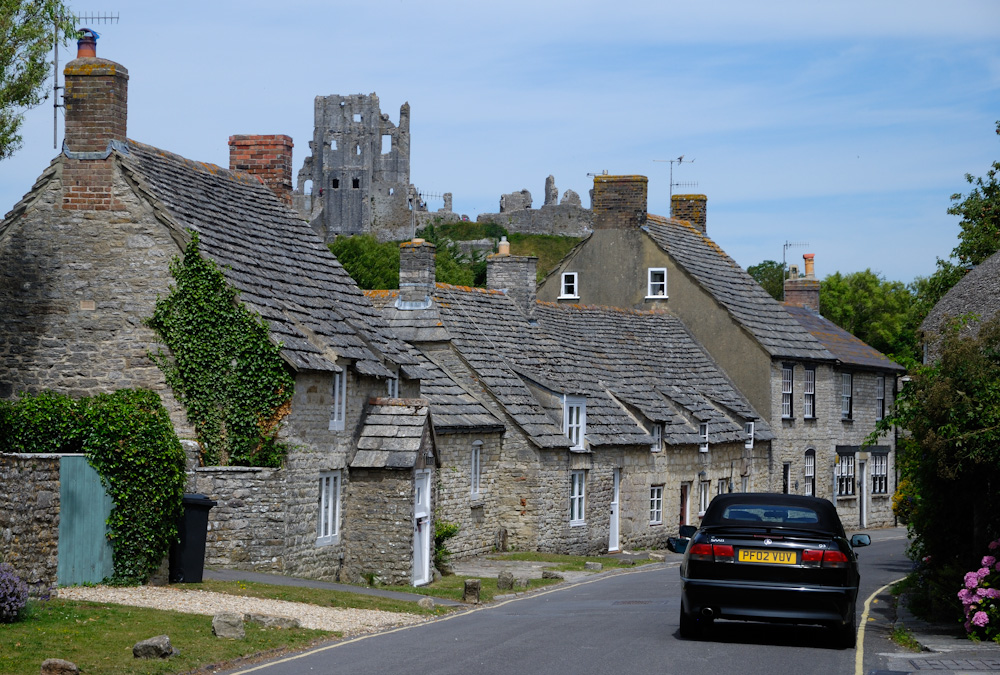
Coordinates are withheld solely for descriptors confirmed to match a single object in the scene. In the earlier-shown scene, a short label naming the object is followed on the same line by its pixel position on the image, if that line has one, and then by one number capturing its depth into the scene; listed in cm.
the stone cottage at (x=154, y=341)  2219
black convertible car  1417
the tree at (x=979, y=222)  4247
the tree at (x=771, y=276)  8650
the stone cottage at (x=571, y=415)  3253
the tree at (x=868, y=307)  7738
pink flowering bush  1518
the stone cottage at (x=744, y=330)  4488
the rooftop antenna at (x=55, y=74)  1980
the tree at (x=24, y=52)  1861
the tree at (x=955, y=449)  1529
